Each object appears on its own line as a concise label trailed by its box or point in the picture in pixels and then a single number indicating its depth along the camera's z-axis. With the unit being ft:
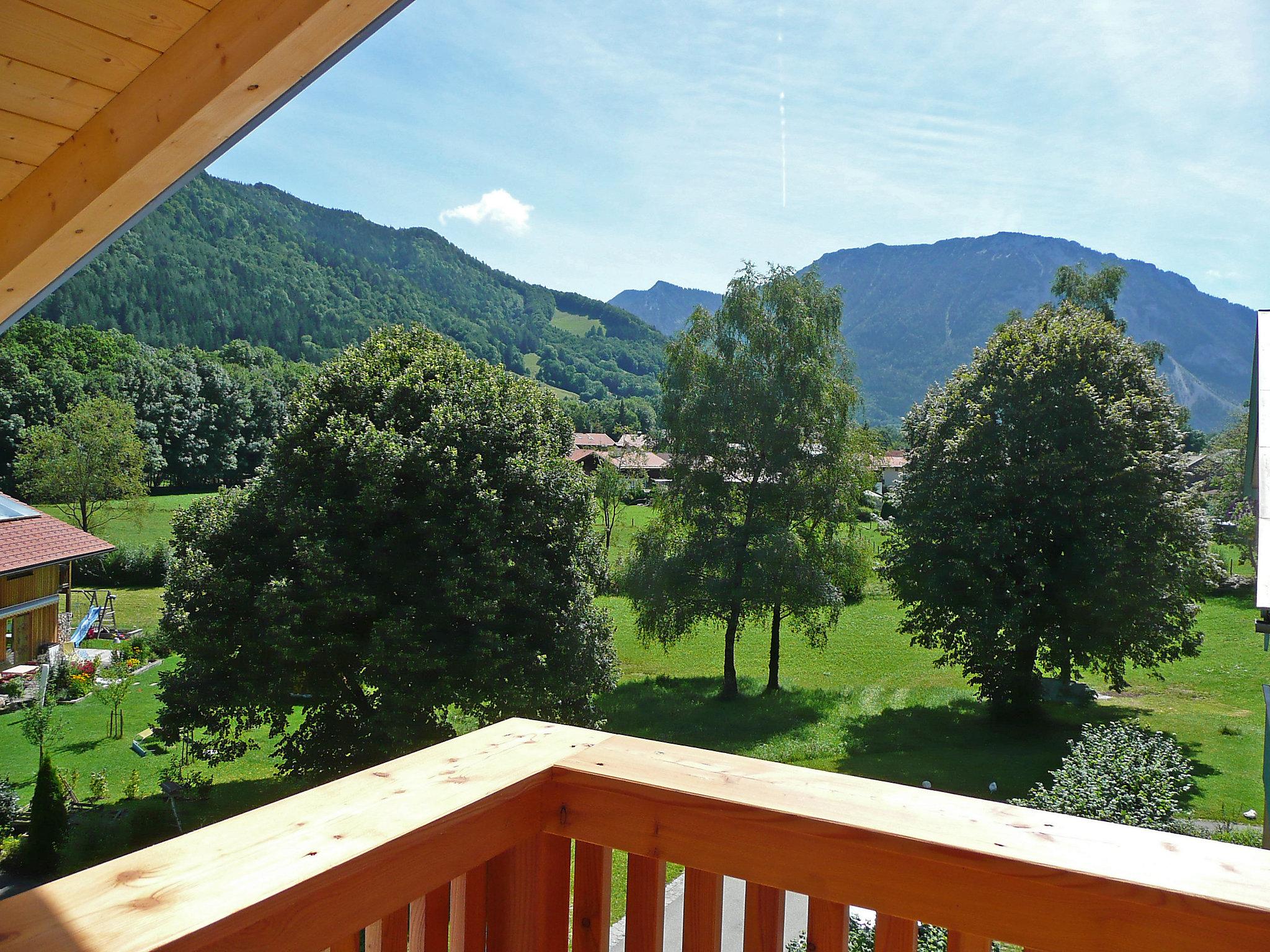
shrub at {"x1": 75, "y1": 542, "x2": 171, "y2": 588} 63.41
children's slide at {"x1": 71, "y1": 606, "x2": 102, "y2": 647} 51.96
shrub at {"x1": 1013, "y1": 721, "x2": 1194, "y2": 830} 20.71
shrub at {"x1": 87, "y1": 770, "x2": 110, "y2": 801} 34.37
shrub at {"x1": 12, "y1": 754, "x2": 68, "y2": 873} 27.12
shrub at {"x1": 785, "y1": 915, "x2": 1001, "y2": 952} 12.55
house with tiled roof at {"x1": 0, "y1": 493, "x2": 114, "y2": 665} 45.93
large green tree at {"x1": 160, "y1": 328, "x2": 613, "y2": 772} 27.20
